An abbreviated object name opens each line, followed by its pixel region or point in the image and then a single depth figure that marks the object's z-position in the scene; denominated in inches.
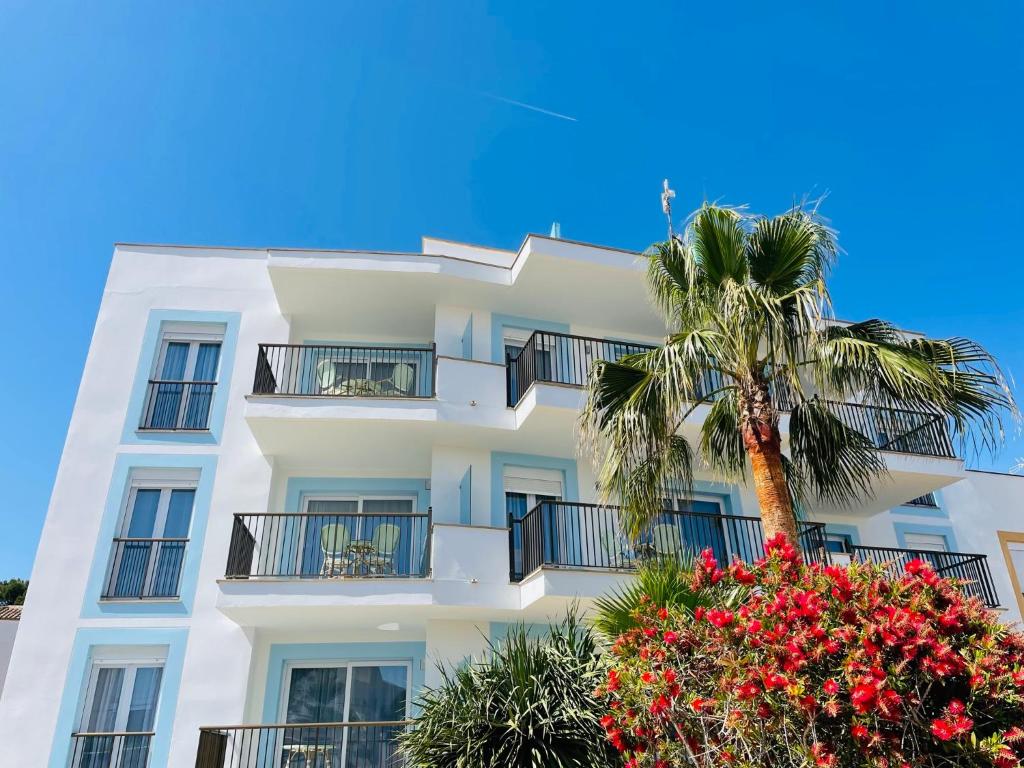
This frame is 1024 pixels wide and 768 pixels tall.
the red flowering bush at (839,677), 207.8
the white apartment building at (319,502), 455.5
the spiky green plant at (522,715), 335.6
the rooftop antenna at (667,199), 681.6
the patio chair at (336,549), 496.7
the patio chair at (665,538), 519.5
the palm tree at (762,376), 348.5
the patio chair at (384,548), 498.9
